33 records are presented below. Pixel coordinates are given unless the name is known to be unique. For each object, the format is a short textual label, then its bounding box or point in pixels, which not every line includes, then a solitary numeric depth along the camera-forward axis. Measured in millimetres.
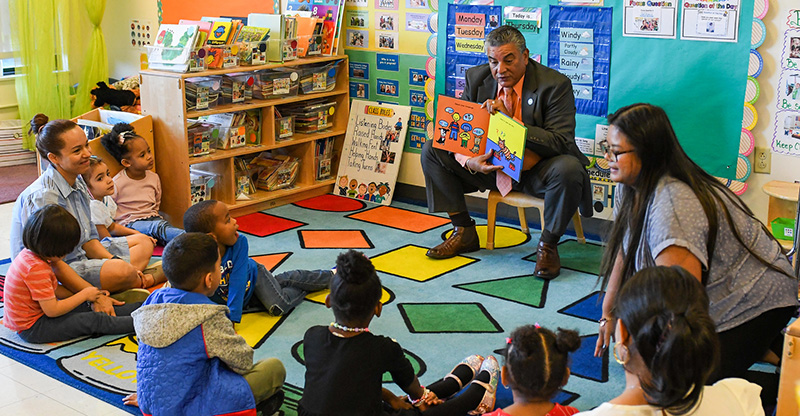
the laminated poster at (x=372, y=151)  5191
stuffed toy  5824
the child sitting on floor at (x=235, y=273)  3033
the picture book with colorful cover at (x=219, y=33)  4586
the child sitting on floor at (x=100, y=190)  3723
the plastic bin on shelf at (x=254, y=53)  4711
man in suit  3896
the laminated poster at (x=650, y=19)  4027
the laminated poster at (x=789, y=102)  3736
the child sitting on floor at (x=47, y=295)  2928
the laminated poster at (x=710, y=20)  3846
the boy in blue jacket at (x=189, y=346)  2287
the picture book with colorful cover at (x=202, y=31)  4500
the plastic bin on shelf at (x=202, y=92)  4457
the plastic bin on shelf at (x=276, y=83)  4898
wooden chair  4062
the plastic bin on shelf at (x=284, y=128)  5051
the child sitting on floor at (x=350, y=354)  2162
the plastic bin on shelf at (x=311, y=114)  5195
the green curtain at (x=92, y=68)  6613
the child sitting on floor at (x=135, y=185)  4156
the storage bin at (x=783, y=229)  3591
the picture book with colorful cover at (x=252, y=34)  4707
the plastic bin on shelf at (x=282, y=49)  4879
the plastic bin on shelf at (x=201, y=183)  4598
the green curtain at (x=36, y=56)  6266
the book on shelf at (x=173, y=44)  4410
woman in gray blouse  2266
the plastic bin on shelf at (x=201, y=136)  4535
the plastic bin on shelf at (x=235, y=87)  4715
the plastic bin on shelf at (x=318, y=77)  5156
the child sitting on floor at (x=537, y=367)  1874
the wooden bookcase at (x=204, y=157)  4438
